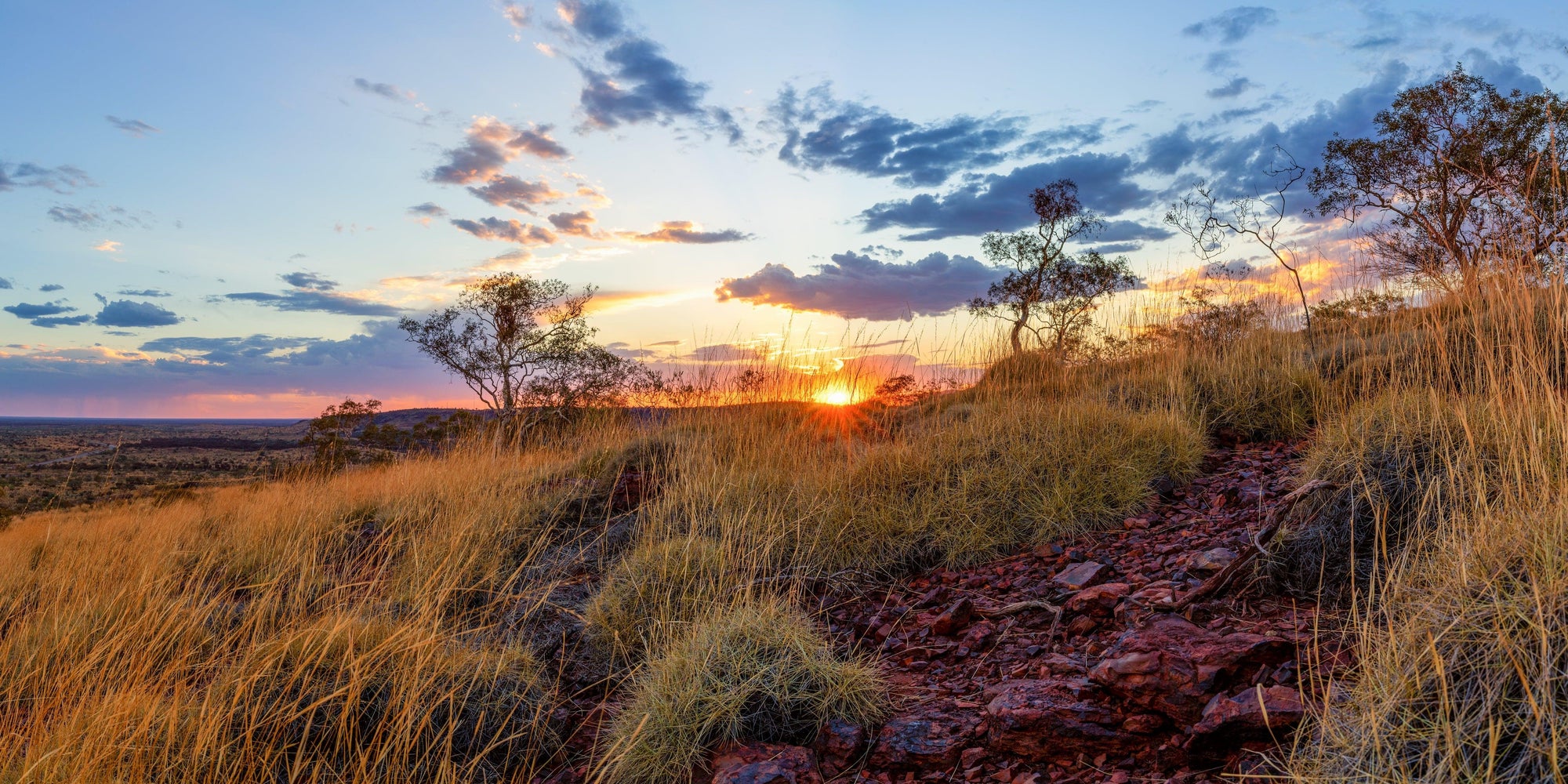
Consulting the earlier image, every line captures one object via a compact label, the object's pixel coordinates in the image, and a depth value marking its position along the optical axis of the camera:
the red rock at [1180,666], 2.63
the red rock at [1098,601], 3.60
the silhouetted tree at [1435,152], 15.10
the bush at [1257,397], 6.21
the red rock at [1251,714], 2.37
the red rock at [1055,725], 2.64
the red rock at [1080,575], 4.01
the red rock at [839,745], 2.86
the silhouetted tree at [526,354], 18.72
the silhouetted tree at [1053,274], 17.31
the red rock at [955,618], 3.89
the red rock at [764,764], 2.68
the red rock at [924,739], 2.79
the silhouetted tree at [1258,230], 9.20
